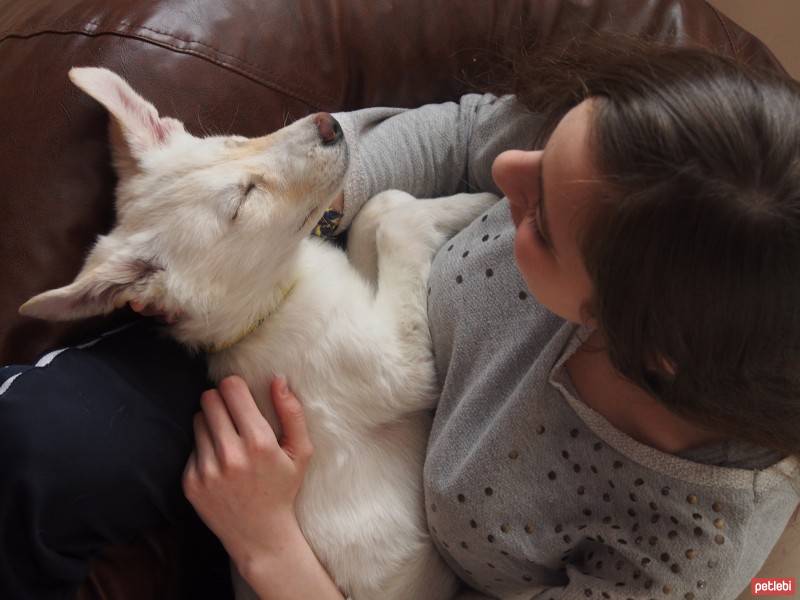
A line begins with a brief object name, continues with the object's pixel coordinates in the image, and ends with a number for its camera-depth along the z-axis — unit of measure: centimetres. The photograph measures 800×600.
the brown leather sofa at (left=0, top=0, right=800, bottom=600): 119
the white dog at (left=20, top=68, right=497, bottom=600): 120
